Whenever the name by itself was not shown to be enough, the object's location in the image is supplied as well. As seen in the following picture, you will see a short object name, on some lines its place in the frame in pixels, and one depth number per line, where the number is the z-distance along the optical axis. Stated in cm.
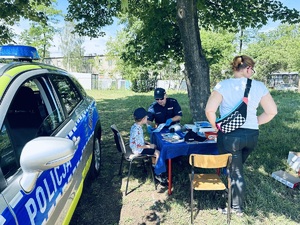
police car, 135
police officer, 499
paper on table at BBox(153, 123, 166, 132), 448
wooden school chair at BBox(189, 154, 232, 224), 309
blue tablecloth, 370
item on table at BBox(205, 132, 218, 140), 396
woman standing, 314
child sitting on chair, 403
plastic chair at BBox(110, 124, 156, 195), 405
